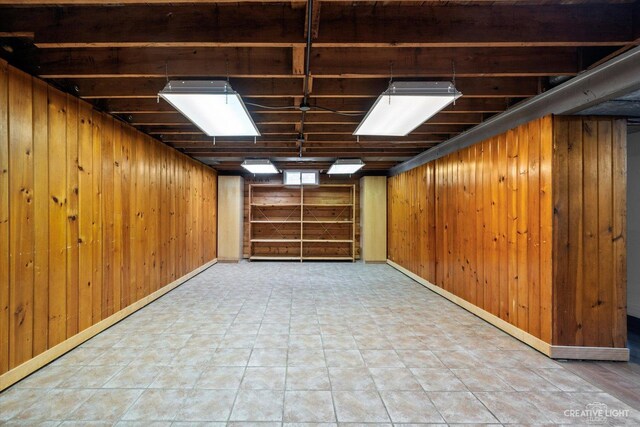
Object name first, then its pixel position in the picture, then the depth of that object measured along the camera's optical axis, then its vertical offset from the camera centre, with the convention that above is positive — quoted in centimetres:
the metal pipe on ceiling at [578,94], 210 +101
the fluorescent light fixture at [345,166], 568 +98
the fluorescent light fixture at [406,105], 230 +93
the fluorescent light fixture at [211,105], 225 +92
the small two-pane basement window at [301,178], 770 +94
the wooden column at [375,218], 775 -9
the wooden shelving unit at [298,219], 819 -13
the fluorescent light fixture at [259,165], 564 +97
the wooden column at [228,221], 767 -16
